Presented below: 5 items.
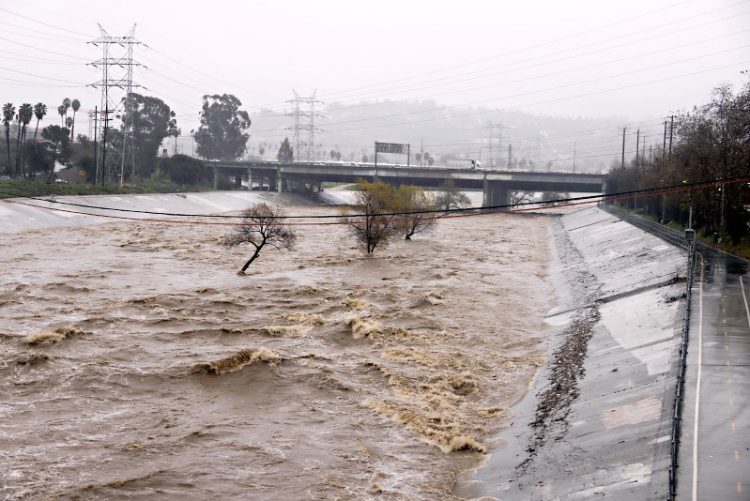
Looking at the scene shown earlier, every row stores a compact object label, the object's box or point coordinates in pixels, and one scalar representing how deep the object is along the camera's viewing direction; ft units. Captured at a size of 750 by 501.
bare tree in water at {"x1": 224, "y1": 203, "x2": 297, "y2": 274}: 157.07
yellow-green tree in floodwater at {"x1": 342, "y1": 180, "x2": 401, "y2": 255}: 190.70
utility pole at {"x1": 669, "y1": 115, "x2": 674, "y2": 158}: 255.02
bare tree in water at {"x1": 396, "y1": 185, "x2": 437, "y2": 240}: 229.66
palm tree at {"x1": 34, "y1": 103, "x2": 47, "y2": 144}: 299.99
